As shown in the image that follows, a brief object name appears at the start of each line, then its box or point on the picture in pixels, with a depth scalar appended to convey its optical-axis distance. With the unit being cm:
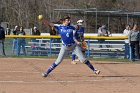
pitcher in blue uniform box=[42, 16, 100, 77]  1616
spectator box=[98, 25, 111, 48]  2786
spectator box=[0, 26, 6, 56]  2807
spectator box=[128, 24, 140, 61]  2523
